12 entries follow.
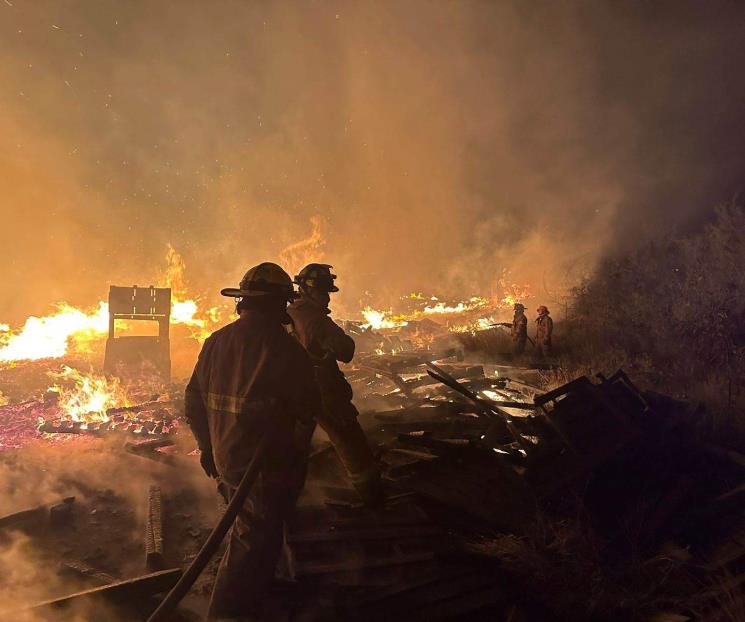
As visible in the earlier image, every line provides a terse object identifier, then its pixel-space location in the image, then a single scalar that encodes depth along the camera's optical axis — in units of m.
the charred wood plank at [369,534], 3.90
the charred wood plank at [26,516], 4.79
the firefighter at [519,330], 12.13
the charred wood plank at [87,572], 3.97
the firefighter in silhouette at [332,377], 4.62
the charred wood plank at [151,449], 6.95
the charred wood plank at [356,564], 3.59
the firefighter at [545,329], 11.44
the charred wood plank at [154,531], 4.18
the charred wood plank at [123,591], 3.28
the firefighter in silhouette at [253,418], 3.15
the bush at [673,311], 9.00
